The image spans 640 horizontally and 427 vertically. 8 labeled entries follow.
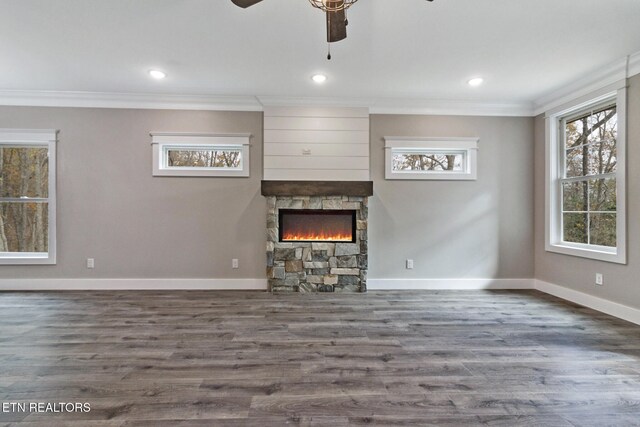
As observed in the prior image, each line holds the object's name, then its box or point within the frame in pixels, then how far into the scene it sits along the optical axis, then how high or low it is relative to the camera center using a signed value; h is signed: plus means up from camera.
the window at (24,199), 4.07 +0.23
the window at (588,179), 3.19 +0.45
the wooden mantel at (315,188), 4.01 +0.37
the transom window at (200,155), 4.12 +0.86
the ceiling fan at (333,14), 1.74 +1.23
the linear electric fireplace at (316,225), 4.21 -0.13
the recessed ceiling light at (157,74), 3.36 +1.60
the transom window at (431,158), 4.23 +0.84
